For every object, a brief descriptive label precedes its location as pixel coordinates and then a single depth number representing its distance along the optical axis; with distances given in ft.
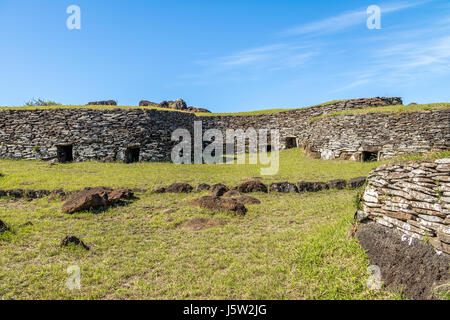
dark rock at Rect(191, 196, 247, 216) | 29.45
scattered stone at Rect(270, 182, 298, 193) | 38.11
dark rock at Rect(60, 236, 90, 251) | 21.43
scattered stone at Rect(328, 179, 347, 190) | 38.40
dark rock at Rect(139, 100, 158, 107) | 112.68
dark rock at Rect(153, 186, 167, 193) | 38.14
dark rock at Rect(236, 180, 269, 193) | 38.06
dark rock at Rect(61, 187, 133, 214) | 30.09
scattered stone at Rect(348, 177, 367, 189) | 38.34
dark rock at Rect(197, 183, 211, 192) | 38.69
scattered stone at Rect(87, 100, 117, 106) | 103.00
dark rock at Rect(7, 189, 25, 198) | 36.17
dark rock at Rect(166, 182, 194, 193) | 38.21
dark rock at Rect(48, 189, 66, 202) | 35.09
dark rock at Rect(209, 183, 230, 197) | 35.86
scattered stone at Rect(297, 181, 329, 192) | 37.96
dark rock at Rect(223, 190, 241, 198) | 35.79
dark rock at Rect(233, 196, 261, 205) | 33.09
